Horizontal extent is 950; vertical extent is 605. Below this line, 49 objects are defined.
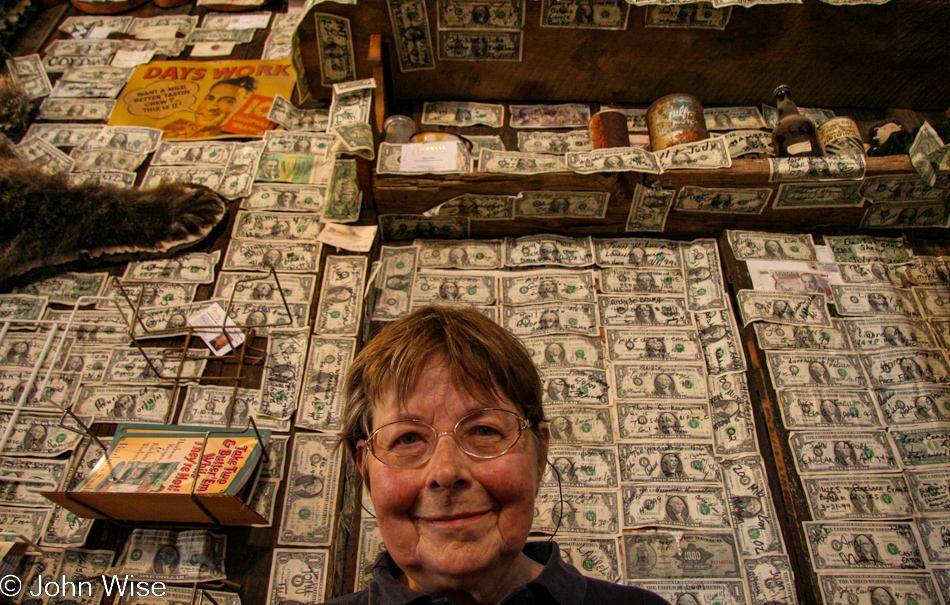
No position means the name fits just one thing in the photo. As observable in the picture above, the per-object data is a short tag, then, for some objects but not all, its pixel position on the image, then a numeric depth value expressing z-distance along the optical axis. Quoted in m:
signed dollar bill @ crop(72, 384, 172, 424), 1.63
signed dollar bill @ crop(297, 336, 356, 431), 1.59
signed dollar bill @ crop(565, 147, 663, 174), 1.83
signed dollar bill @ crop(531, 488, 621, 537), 1.51
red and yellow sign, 2.43
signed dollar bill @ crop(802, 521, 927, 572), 1.46
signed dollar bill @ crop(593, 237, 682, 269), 2.00
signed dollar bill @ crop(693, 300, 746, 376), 1.76
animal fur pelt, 1.90
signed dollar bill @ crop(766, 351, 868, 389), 1.72
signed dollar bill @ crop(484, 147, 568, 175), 1.86
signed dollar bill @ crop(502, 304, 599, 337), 1.83
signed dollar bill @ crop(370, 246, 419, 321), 1.88
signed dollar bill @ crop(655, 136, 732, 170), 1.84
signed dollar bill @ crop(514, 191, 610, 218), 1.91
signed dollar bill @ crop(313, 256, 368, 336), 1.77
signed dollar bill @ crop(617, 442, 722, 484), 1.59
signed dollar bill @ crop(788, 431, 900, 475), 1.59
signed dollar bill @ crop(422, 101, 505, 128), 2.39
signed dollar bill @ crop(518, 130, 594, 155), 2.31
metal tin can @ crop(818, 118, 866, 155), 1.94
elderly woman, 0.88
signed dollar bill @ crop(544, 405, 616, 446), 1.64
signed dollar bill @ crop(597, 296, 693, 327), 1.86
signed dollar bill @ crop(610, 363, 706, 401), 1.72
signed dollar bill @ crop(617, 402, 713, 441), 1.66
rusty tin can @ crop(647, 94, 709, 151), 1.98
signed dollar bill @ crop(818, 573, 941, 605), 1.41
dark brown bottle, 1.97
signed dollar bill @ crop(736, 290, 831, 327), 1.83
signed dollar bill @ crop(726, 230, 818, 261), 1.98
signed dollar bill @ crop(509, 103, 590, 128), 2.38
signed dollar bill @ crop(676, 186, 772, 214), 1.90
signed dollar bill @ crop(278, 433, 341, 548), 1.43
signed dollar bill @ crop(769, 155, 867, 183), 1.82
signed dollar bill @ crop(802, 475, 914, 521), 1.53
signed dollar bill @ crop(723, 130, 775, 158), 2.25
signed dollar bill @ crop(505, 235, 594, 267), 1.99
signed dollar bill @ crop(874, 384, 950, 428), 1.68
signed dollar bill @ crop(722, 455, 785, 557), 1.49
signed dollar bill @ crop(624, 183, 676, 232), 1.90
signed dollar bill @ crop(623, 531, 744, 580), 1.46
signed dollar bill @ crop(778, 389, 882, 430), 1.66
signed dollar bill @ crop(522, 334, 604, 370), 1.77
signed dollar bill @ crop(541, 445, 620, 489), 1.58
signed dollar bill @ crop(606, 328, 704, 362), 1.79
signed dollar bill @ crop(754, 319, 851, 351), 1.78
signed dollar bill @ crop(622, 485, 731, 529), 1.52
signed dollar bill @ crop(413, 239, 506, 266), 1.99
